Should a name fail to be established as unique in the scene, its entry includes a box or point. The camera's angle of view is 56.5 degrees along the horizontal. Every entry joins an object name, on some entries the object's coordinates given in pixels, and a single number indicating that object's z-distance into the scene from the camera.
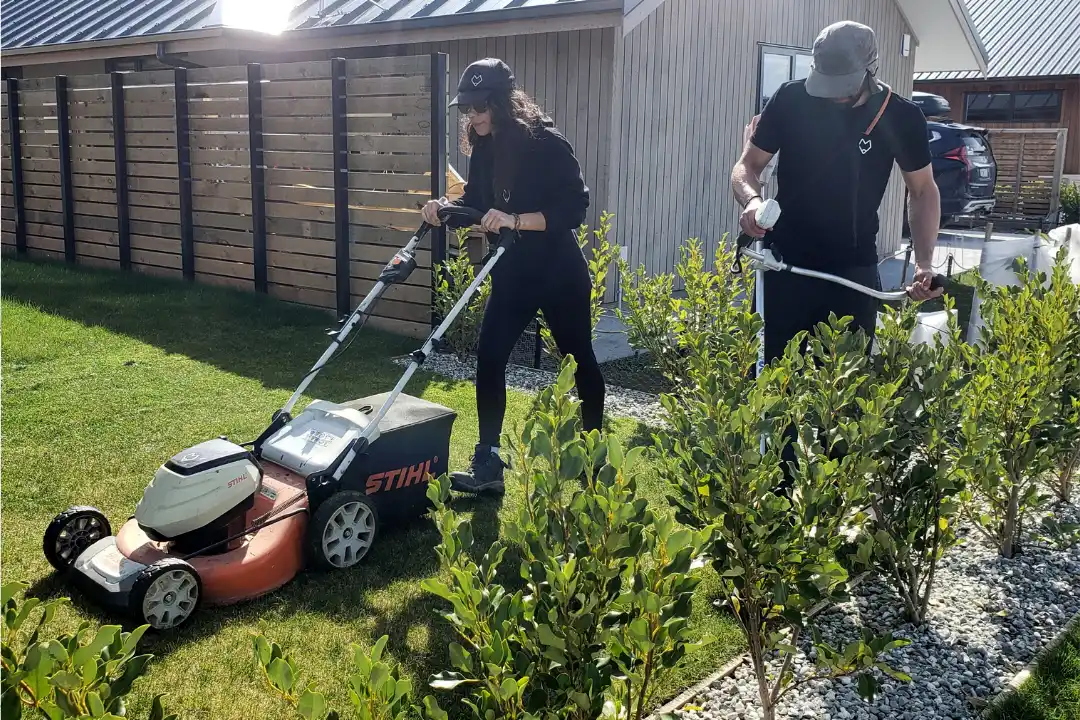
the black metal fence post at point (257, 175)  8.58
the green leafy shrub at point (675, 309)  5.91
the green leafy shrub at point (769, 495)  2.29
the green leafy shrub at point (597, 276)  6.34
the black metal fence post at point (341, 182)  7.87
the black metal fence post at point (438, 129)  7.16
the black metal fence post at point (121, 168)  9.91
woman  4.17
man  3.70
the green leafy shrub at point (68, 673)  1.44
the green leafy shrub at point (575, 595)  1.78
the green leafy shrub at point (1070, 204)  18.56
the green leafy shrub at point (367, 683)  1.53
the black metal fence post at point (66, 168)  10.55
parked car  14.37
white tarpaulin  6.43
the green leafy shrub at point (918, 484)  3.06
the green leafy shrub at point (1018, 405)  3.52
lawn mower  3.17
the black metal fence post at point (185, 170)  9.29
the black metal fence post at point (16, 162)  11.18
